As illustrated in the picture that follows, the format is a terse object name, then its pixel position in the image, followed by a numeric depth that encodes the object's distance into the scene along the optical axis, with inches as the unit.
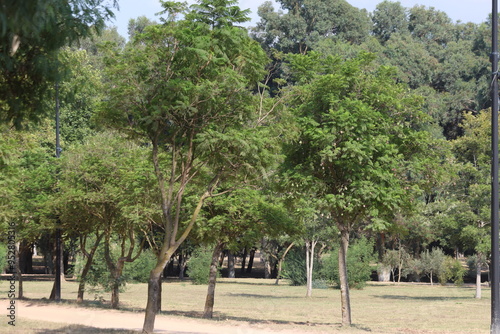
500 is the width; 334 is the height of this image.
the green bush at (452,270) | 1944.9
